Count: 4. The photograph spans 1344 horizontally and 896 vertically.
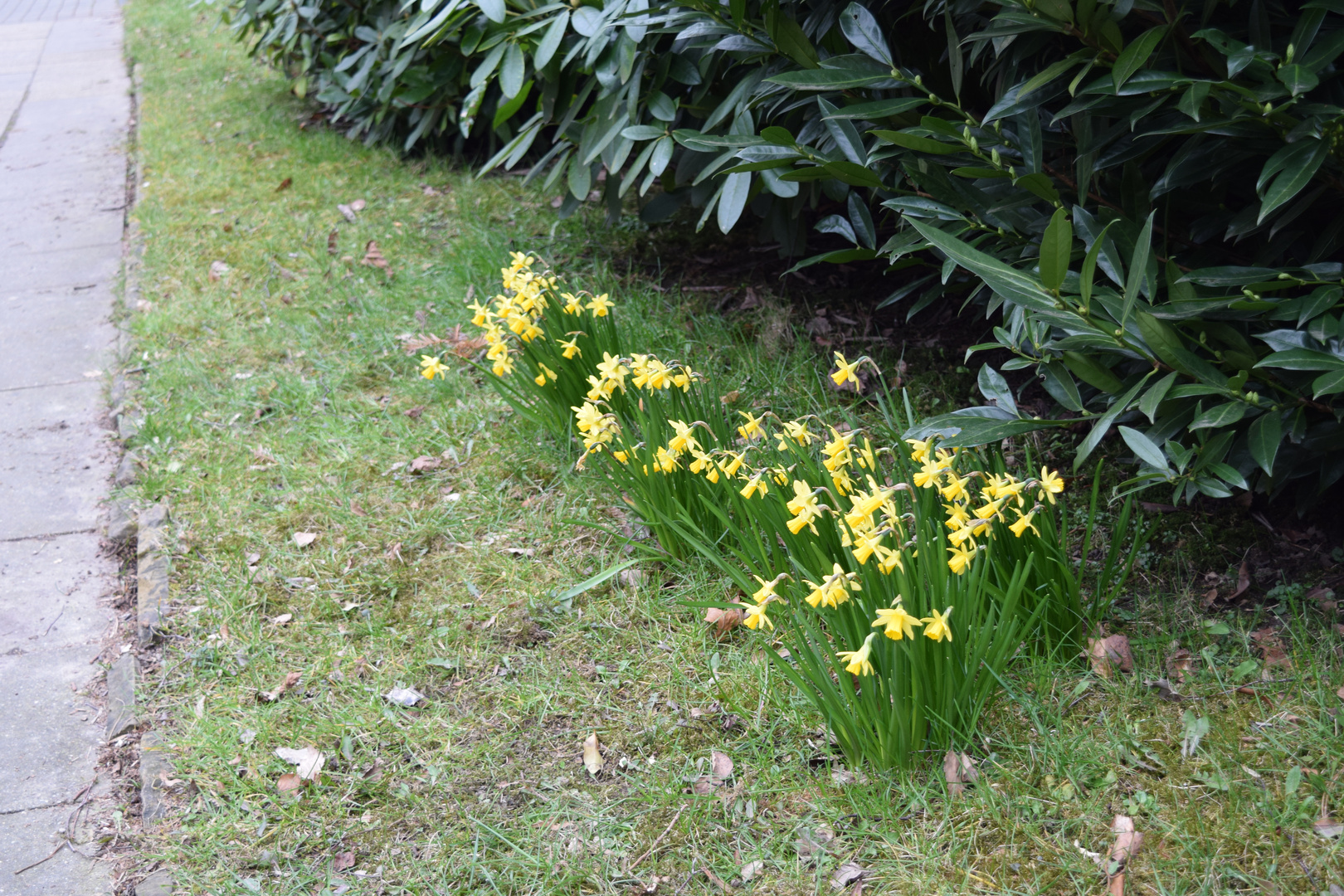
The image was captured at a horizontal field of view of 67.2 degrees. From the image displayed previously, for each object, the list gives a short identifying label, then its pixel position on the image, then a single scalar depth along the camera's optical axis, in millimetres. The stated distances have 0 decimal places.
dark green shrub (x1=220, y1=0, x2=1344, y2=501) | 1943
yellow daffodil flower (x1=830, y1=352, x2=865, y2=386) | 2381
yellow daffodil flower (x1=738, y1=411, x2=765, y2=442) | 2527
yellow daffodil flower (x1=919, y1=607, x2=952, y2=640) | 1831
